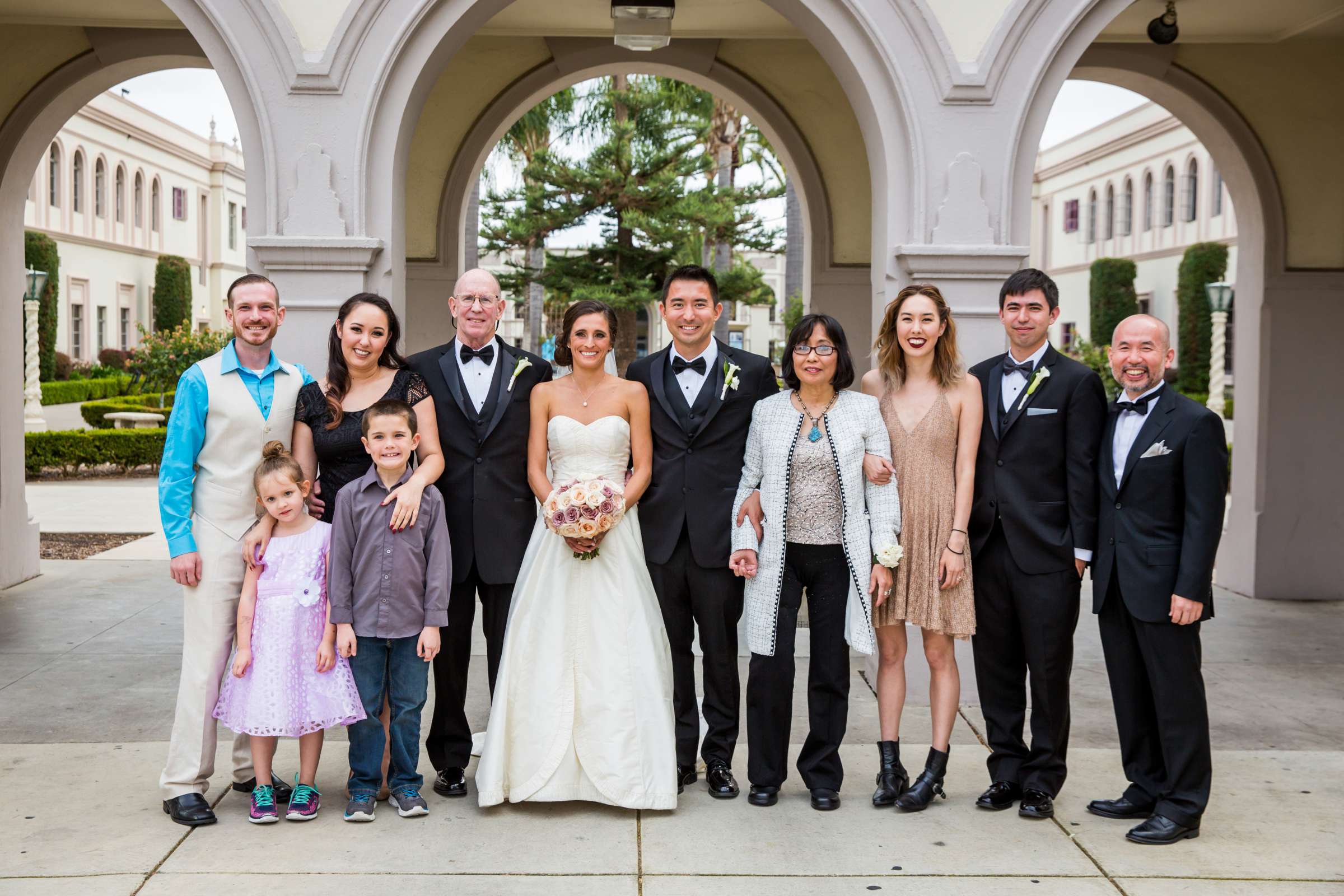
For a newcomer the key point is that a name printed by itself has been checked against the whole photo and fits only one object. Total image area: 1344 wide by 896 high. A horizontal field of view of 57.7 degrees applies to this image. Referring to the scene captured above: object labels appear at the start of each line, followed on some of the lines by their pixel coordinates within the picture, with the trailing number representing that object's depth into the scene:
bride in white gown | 4.56
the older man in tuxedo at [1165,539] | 4.27
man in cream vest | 4.48
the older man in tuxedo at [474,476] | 4.73
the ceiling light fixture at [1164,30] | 7.47
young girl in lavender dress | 4.38
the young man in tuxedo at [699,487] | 4.74
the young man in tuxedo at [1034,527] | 4.57
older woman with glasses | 4.58
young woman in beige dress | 4.60
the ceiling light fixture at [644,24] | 6.95
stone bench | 20.67
